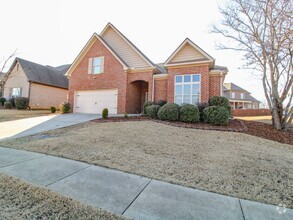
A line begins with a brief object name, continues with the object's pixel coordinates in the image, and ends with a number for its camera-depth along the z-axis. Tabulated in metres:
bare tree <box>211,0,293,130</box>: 8.59
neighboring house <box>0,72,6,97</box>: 21.11
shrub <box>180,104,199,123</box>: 8.95
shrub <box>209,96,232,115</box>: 9.80
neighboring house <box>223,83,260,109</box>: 36.38
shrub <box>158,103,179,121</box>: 9.27
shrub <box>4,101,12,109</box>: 19.27
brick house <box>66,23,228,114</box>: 11.18
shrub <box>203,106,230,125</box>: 8.44
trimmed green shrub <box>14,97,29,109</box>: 17.98
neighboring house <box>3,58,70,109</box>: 19.33
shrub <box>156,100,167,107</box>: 11.73
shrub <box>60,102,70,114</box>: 14.38
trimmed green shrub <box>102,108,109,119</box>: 10.58
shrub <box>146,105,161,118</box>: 10.20
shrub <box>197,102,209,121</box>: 9.58
